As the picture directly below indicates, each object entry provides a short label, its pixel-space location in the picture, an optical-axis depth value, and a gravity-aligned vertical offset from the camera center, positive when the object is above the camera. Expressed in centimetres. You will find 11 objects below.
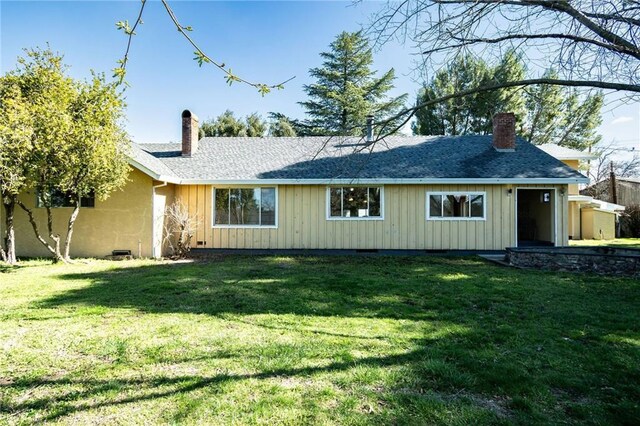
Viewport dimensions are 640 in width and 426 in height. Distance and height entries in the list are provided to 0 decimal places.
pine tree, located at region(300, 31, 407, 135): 2781 +1031
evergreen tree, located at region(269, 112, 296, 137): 2909 +767
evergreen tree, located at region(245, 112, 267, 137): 3203 +837
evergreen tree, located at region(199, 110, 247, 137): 3120 +795
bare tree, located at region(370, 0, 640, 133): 377 +223
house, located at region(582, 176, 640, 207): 2773 +232
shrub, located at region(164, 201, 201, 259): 1157 -32
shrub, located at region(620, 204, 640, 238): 1995 -10
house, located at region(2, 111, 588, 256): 1163 +48
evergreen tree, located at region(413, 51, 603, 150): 2722 +739
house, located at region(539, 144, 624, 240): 1906 +11
